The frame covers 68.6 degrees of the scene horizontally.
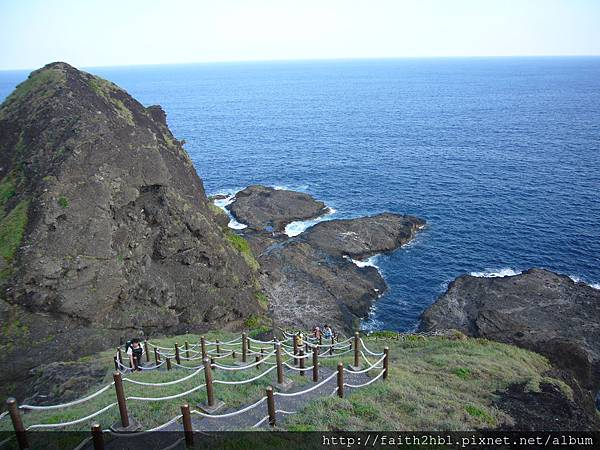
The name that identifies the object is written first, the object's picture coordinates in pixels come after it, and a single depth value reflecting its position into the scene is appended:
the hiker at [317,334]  28.66
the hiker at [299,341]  21.53
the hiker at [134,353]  20.66
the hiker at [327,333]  31.82
